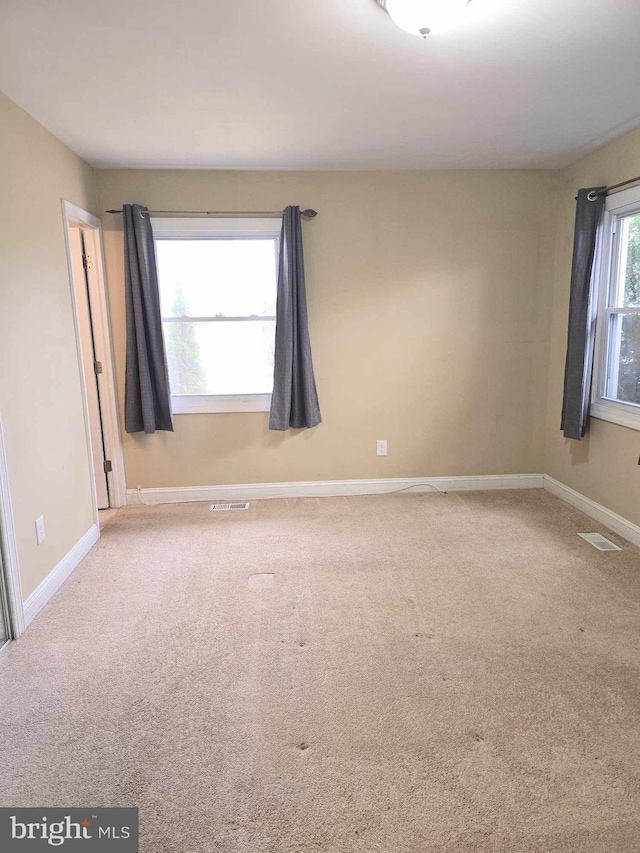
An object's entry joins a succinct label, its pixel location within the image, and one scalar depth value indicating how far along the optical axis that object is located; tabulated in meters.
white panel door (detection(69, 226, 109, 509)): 3.61
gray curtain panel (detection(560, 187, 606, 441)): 3.40
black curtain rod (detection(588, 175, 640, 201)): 3.19
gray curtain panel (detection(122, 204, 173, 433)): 3.65
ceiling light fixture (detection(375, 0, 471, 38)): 1.73
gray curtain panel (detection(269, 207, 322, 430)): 3.75
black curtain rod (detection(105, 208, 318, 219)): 3.77
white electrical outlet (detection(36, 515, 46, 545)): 2.66
